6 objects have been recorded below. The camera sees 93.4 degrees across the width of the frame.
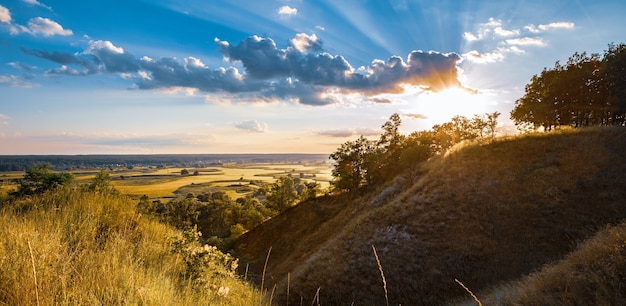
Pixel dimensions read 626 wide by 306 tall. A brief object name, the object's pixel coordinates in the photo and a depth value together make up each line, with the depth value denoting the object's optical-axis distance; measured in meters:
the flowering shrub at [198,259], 6.25
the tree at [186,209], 80.50
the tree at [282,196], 70.38
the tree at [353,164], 55.82
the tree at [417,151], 45.88
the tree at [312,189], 65.00
